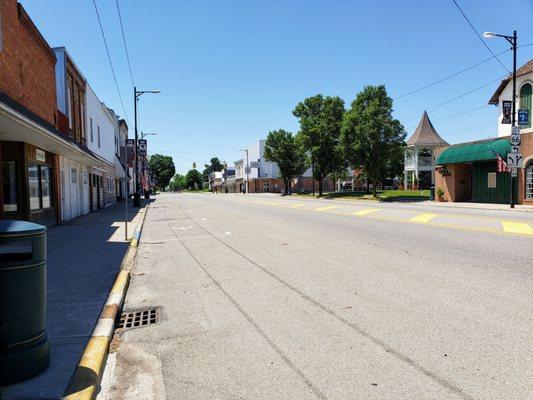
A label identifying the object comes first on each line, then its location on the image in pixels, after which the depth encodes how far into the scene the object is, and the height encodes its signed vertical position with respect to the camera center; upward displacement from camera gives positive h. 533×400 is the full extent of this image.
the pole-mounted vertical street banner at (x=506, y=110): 24.33 +3.79
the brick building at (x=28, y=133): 12.14 +1.35
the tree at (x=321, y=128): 49.78 +6.09
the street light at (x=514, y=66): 23.38 +6.09
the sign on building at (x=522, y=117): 24.64 +3.45
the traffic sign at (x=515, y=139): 23.24 +2.09
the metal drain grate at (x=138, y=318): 5.42 -1.72
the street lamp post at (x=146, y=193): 55.71 -1.21
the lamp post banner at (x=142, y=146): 28.77 +2.48
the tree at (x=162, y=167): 155.36 +5.99
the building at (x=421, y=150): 58.25 +3.98
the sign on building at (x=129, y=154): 14.61 +1.03
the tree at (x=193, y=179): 180.62 +1.76
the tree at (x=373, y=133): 37.19 +4.11
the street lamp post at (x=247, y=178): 92.99 +0.98
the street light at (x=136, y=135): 34.20 +3.78
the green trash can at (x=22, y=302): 3.49 -0.94
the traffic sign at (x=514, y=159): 23.16 +1.03
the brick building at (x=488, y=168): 25.59 +0.78
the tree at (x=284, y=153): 67.38 +4.49
